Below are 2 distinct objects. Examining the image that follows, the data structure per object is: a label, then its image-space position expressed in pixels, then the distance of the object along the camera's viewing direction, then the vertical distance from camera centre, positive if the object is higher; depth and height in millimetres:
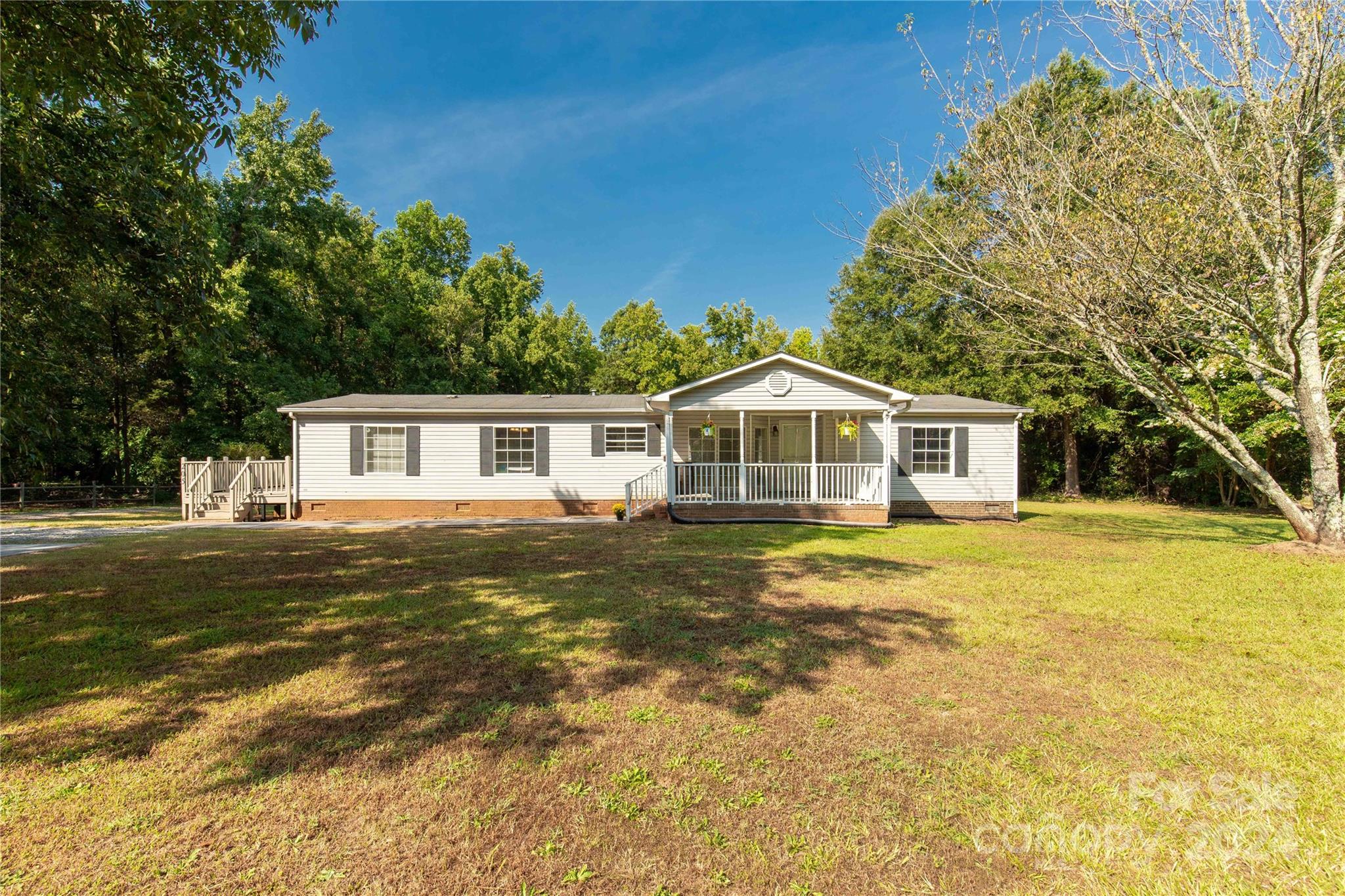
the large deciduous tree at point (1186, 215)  8109 +3840
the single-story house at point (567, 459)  14805 -71
